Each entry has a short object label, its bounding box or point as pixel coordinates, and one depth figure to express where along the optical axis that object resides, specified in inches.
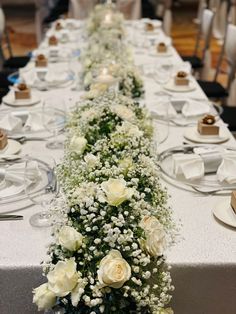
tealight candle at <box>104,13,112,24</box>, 116.1
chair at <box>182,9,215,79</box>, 129.9
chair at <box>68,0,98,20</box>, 193.5
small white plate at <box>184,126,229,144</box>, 57.8
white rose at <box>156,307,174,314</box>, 31.6
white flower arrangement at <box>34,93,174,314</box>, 29.3
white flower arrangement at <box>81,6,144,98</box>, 72.4
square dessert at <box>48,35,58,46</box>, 119.5
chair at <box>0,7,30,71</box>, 132.1
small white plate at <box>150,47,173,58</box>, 108.9
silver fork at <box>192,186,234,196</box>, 45.9
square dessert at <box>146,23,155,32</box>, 133.8
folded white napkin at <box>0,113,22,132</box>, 61.6
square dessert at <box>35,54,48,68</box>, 96.8
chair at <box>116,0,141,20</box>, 200.4
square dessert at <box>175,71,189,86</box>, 82.6
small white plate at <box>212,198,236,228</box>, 40.7
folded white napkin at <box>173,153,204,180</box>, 47.8
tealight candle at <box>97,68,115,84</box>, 70.3
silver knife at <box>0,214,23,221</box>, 42.0
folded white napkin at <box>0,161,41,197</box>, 45.4
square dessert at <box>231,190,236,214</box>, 41.6
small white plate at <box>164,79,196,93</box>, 81.1
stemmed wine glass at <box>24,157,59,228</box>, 40.7
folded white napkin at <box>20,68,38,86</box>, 86.5
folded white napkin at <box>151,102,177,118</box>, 66.8
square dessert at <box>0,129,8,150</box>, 54.7
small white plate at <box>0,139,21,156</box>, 54.4
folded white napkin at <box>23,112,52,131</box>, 62.8
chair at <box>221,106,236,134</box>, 87.4
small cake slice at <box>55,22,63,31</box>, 138.7
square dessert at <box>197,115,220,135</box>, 58.7
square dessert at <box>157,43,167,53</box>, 110.4
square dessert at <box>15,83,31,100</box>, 74.7
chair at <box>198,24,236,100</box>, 106.4
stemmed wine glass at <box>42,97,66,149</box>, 59.0
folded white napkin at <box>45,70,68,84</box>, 87.5
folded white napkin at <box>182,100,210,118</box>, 67.9
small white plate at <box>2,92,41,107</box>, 73.6
